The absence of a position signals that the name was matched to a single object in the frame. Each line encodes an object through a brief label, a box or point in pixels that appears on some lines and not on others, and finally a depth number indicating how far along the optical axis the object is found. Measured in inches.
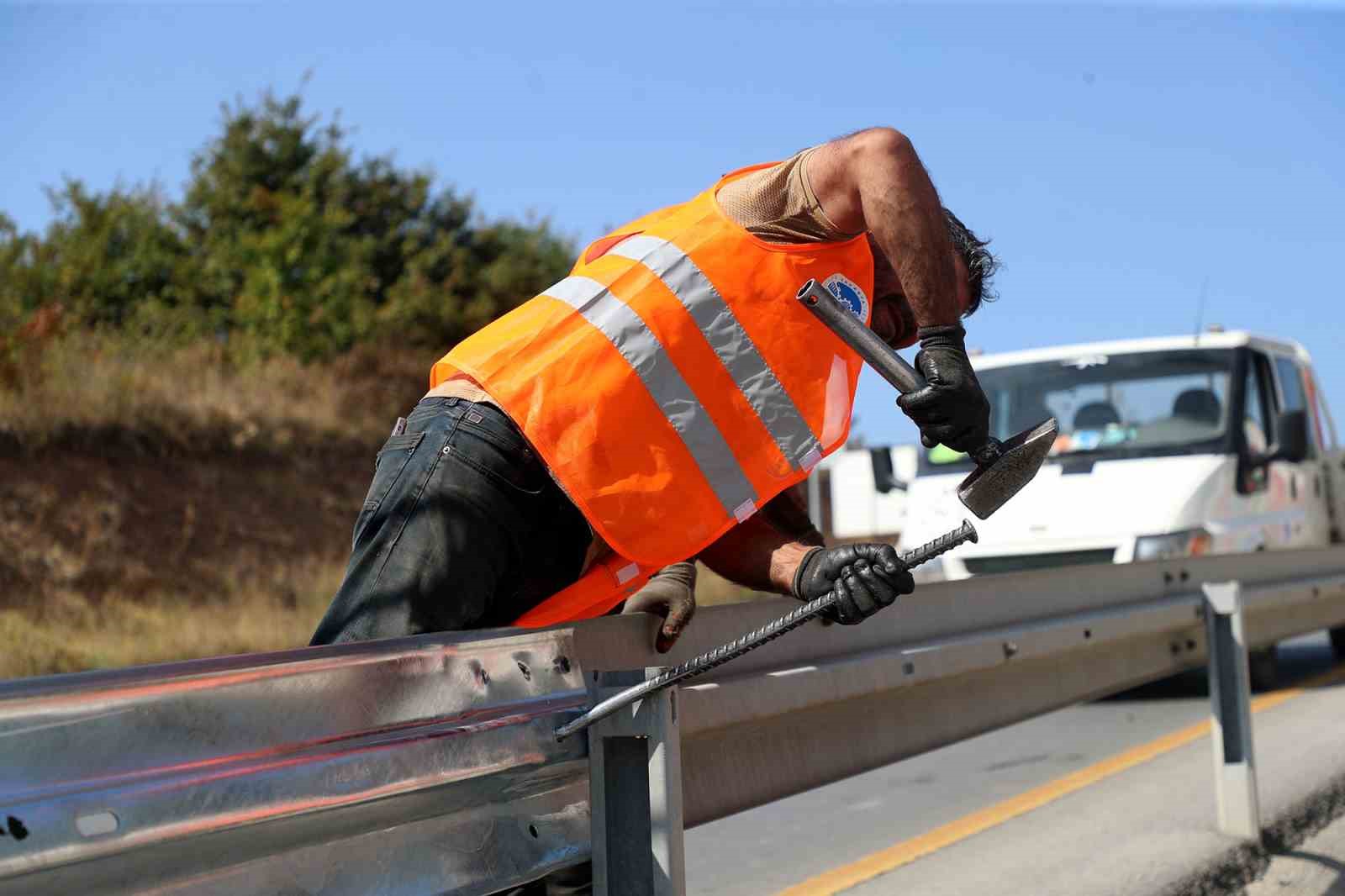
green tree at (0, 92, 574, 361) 903.1
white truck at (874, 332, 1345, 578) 354.6
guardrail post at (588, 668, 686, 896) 84.1
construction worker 107.1
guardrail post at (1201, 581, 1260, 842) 187.8
